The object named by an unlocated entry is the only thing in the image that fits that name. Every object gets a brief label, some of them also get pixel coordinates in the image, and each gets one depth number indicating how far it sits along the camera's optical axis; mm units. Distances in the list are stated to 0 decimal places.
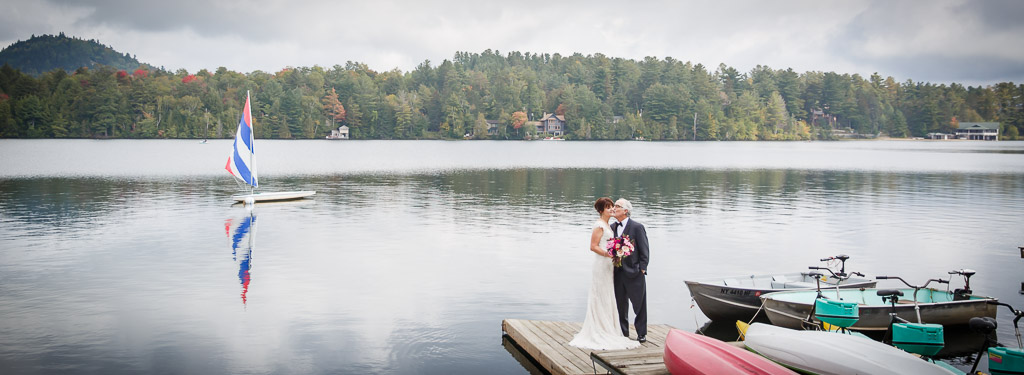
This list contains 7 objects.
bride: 11086
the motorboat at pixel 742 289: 14898
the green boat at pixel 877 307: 13859
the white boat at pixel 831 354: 9523
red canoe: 9586
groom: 10836
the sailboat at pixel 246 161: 38719
